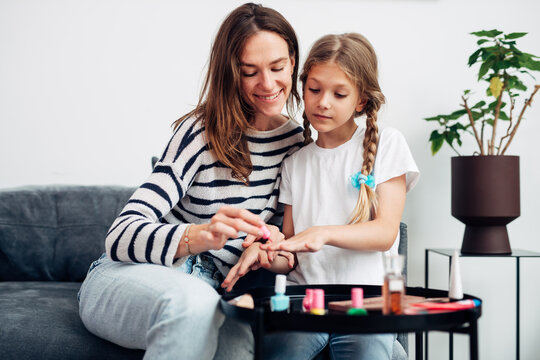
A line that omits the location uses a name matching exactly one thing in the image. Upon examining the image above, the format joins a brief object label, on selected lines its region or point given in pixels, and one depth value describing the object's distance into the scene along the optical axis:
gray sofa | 1.72
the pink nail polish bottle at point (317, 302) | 0.89
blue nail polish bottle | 0.90
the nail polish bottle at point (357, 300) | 0.86
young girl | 1.23
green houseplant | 1.75
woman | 0.98
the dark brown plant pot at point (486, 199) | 1.75
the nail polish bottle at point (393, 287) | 0.83
